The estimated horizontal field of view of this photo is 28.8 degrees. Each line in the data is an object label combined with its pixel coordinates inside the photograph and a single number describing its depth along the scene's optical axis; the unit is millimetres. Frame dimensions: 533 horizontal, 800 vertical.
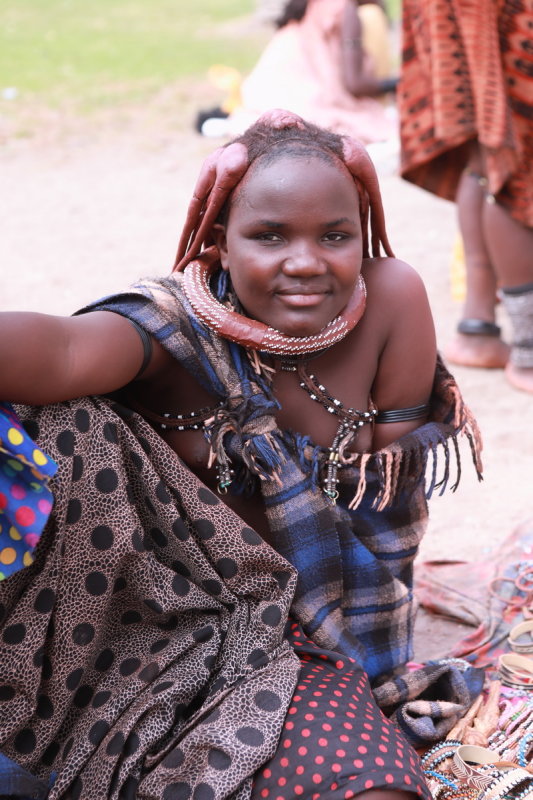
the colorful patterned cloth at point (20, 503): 1748
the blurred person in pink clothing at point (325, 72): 7078
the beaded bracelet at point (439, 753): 2182
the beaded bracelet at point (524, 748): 2191
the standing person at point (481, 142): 3971
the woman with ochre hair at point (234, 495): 1806
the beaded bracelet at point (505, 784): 2070
